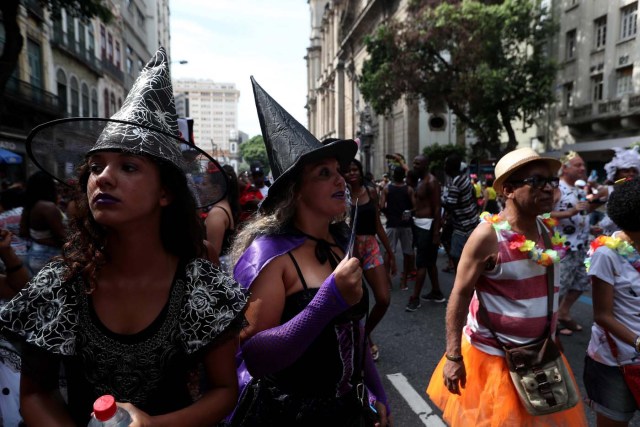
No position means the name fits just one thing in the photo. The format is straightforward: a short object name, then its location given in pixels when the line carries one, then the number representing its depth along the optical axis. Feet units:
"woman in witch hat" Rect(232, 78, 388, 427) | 5.07
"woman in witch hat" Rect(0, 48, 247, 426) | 4.24
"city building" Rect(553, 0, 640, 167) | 65.31
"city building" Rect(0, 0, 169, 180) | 66.89
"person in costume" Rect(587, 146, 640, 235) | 16.14
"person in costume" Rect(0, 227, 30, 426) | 6.57
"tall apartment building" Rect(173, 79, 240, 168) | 505.66
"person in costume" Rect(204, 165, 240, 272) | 12.85
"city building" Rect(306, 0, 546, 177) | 101.30
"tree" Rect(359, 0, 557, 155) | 60.90
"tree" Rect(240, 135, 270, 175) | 375.43
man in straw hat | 7.29
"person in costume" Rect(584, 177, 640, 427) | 7.41
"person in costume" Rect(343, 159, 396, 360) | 10.91
